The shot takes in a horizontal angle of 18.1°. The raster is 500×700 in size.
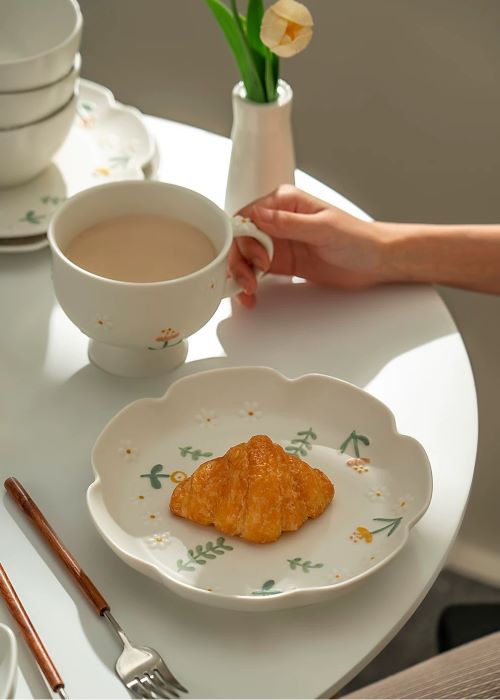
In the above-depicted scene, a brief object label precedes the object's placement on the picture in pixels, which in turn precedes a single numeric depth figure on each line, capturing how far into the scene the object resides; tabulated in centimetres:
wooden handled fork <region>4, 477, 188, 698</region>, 85
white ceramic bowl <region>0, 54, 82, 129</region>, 111
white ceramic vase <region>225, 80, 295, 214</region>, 113
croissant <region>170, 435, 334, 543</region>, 91
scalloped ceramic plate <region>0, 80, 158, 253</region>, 114
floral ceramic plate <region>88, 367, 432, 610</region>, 90
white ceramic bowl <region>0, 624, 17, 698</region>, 79
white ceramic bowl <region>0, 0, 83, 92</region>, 112
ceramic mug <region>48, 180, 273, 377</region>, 99
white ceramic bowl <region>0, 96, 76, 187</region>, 113
